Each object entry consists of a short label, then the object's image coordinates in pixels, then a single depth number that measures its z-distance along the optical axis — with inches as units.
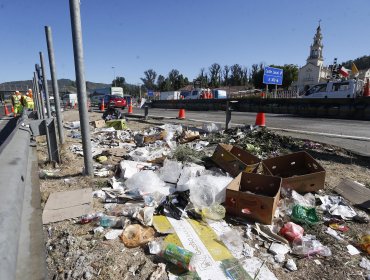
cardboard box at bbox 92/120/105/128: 401.1
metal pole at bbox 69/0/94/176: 144.7
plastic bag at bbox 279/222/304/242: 104.1
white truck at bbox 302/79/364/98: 722.8
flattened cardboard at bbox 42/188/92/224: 113.7
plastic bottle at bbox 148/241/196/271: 83.1
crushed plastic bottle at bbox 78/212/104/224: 110.6
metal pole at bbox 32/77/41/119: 330.0
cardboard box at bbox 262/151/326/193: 158.9
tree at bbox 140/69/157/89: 3809.1
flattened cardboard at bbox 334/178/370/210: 133.6
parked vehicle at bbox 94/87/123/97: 1774.9
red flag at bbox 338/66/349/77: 917.8
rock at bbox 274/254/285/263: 91.6
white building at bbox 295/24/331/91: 2647.6
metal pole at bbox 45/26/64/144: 223.5
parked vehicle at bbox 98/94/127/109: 1074.7
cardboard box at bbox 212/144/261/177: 154.8
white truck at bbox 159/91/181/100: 2218.1
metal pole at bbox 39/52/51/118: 254.7
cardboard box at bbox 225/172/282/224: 112.4
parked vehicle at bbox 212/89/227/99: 1690.7
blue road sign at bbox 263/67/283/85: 933.8
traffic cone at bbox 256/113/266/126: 338.2
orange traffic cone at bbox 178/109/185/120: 501.3
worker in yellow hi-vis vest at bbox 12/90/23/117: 713.0
